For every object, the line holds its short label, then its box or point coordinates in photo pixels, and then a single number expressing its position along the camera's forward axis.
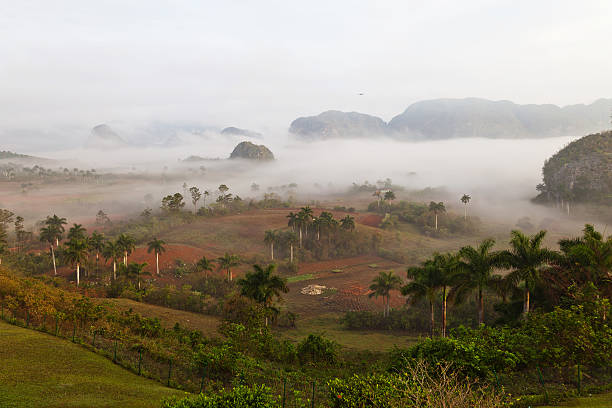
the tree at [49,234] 76.81
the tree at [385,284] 53.69
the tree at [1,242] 69.74
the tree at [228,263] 70.36
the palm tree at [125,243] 69.75
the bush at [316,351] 31.19
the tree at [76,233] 70.50
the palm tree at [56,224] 78.56
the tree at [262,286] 43.00
